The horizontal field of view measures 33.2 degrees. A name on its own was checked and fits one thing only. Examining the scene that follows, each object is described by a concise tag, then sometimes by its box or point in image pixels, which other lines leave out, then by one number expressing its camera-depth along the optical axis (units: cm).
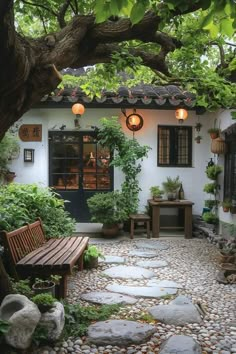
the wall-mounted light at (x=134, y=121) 1008
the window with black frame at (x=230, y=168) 842
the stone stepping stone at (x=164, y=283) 553
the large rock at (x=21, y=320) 304
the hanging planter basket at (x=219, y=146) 888
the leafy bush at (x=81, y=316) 375
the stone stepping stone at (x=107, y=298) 474
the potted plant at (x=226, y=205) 809
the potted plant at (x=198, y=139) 1027
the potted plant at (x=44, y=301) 353
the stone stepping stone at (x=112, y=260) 698
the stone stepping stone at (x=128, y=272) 606
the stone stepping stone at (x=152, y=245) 826
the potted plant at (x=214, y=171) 924
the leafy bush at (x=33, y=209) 553
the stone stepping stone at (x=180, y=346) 336
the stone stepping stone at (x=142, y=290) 511
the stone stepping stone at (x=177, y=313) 414
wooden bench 441
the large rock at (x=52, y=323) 333
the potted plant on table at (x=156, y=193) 991
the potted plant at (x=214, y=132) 935
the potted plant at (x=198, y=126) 1024
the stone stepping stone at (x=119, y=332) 358
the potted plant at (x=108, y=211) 900
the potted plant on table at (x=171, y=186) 988
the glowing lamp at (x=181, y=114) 958
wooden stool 925
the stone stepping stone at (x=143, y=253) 755
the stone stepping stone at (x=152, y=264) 679
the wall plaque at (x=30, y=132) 1023
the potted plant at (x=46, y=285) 410
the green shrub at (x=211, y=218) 908
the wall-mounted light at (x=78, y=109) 954
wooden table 944
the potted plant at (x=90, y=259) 646
